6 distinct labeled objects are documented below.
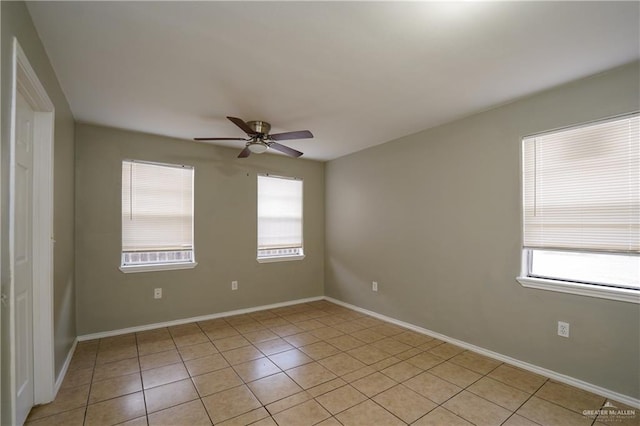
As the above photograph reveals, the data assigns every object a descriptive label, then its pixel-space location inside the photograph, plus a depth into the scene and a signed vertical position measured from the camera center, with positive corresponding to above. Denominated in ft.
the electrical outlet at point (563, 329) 8.04 -3.10
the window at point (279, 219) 15.38 -0.20
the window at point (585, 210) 7.20 +0.13
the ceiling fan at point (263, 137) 9.67 +2.61
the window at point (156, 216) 12.03 -0.04
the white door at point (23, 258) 5.90 -0.89
